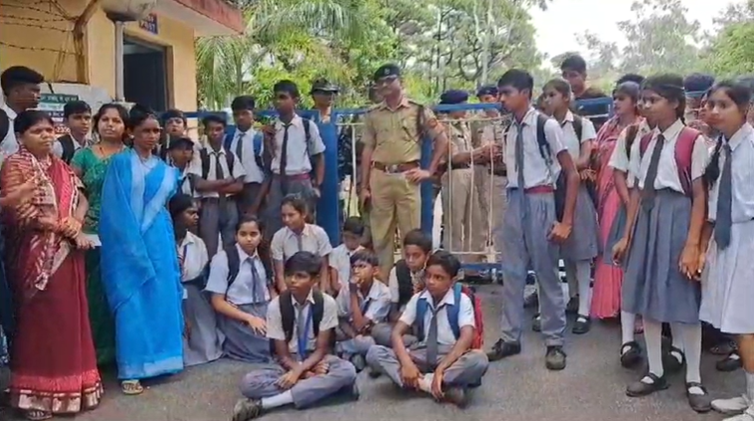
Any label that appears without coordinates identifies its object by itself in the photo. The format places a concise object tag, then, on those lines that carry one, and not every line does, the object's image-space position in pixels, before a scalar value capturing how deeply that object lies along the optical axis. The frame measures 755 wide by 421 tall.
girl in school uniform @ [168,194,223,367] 5.14
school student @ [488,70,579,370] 4.71
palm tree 14.77
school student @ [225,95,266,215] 6.18
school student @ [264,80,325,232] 6.04
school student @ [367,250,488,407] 4.19
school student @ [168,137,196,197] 5.91
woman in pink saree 5.09
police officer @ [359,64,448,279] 5.52
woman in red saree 4.11
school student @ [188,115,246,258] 6.03
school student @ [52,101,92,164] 4.94
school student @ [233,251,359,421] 4.23
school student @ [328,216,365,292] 5.40
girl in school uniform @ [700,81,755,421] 3.58
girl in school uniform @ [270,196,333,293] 5.30
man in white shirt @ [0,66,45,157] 4.70
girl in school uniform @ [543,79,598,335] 5.24
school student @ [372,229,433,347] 4.73
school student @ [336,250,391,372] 4.99
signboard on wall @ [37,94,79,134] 5.71
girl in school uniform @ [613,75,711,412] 4.02
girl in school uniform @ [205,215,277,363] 5.11
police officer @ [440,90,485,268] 6.26
